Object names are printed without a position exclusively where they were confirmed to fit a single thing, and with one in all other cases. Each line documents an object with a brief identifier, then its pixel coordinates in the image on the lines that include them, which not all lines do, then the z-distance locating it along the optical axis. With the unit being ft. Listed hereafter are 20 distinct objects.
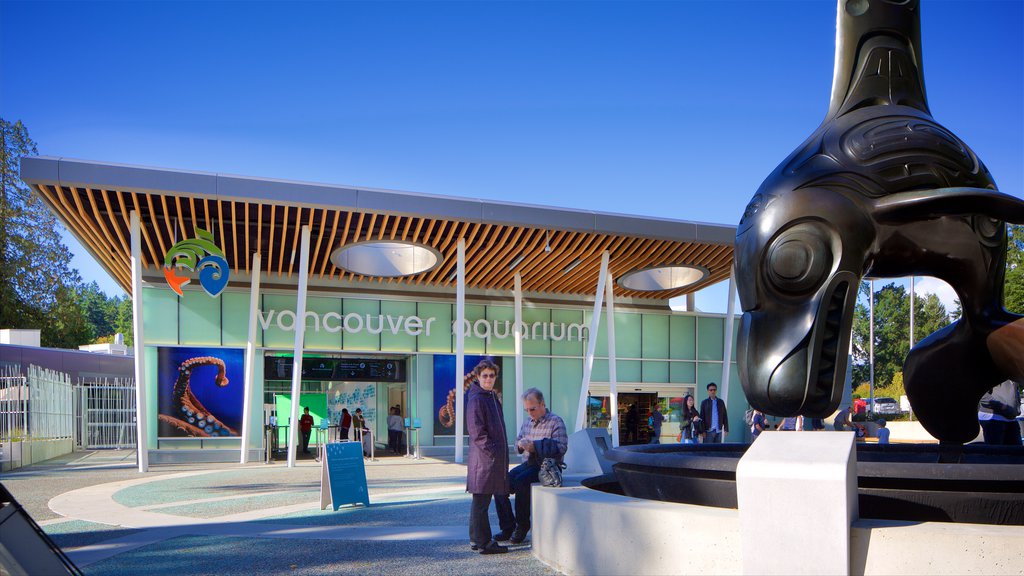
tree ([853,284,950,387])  247.91
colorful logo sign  64.64
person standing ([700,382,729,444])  52.44
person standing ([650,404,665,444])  83.97
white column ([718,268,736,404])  84.05
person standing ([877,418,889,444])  52.54
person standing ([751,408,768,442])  54.70
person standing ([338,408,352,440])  76.69
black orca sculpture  18.04
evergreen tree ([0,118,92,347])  140.26
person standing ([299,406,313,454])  76.43
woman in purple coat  23.27
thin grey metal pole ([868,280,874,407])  149.00
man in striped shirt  24.40
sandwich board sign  34.99
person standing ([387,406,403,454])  83.20
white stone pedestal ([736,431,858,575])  13.84
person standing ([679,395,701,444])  58.03
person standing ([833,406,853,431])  50.71
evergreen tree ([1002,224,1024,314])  132.16
